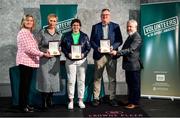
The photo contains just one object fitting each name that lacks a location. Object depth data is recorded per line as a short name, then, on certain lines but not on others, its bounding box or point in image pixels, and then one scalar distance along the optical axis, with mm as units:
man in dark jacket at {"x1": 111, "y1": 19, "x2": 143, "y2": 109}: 4322
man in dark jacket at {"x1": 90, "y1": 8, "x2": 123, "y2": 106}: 4471
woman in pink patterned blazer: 4077
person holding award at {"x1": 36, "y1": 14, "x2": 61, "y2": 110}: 4251
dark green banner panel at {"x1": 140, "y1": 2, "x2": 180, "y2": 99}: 5002
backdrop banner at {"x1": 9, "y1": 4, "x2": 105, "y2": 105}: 4585
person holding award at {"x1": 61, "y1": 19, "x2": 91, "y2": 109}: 4322
